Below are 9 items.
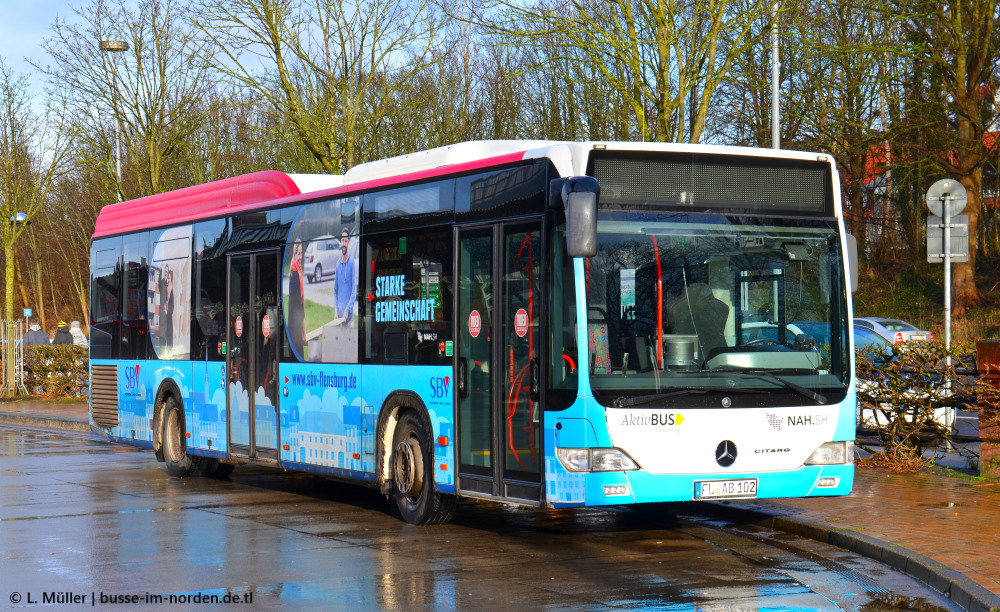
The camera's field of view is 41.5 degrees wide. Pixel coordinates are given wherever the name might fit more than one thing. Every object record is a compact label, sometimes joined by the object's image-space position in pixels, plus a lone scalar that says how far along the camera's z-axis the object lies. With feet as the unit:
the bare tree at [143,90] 106.11
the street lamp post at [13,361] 115.55
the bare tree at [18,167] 130.93
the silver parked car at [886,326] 102.30
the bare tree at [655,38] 63.98
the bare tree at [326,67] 80.79
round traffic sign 48.62
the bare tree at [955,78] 99.40
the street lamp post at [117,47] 98.27
